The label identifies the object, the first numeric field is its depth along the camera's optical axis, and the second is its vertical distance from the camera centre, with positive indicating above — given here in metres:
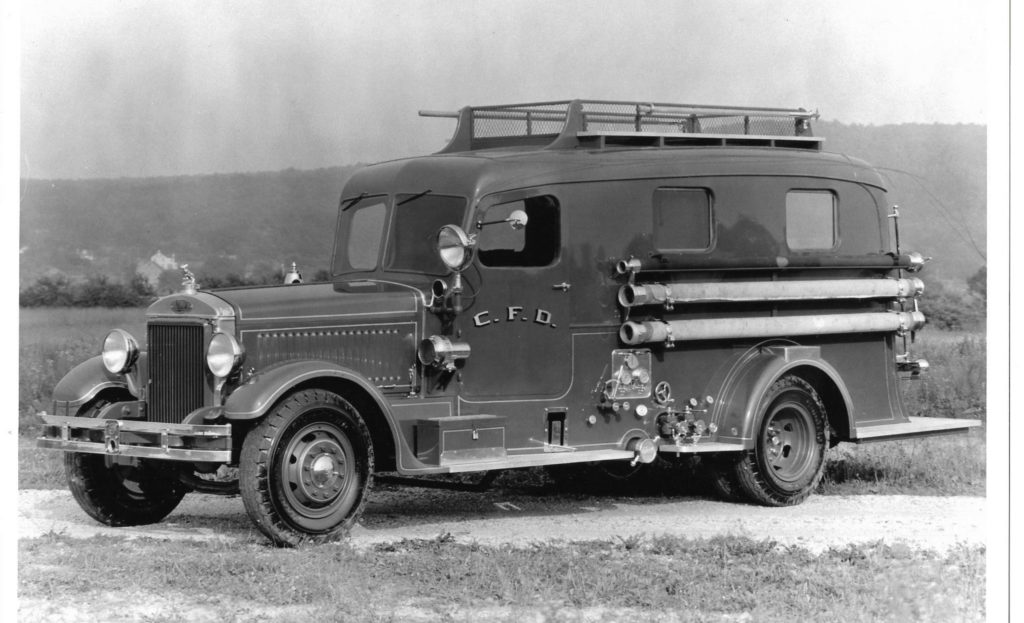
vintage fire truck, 8.70 -0.17
